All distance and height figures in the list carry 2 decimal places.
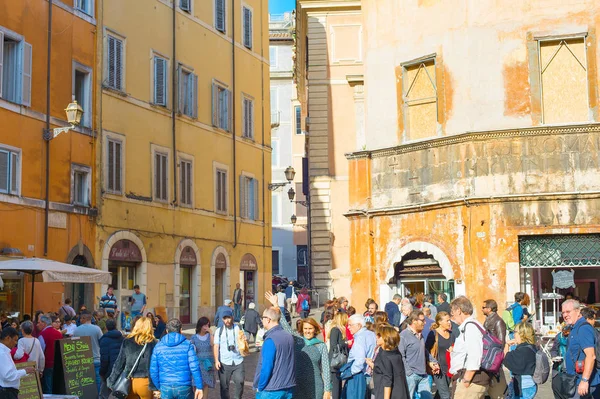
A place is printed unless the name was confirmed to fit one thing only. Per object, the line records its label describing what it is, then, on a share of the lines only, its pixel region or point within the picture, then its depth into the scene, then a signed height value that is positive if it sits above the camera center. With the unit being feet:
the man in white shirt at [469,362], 37.63 -2.75
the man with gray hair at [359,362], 44.73 -3.17
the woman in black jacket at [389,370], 37.65 -2.99
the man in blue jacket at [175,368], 37.55 -2.83
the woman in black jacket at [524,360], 41.01 -2.90
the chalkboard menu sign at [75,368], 49.32 -3.72
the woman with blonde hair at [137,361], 40.98 -2.78
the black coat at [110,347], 47.93 -2.56
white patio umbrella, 65.21 +1.68
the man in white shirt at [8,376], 34.86 -2.86
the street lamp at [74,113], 82.07 +15.15
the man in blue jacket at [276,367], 35.40 -2.67
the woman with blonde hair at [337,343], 46.57 -2.47
